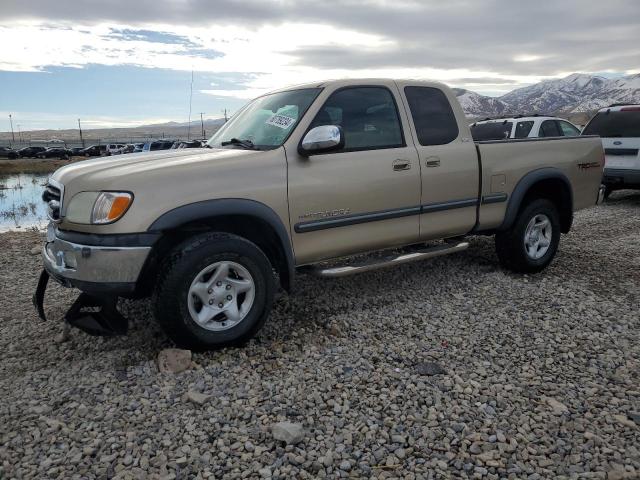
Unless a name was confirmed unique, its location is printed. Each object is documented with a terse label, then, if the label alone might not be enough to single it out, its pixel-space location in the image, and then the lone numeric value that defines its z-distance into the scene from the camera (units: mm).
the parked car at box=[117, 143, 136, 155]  40969
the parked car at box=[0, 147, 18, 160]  47062
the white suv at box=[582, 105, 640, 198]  10078
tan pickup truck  3404
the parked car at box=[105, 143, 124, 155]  46391
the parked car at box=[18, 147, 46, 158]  49288
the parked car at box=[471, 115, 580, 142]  11000
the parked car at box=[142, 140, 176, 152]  36209
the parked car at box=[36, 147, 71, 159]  47781
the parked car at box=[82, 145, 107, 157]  49116
